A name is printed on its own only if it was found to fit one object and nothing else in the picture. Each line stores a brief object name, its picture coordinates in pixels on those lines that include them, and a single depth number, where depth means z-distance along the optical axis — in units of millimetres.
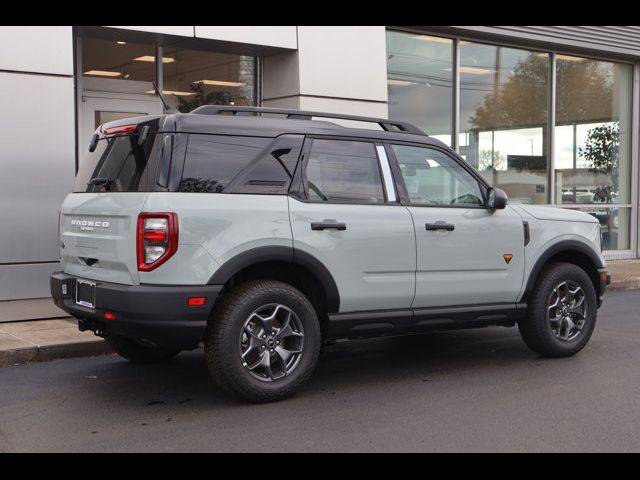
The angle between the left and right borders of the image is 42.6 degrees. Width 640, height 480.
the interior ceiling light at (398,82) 13180
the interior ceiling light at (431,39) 13380
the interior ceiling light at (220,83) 11336
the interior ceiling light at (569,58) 15453
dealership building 8812
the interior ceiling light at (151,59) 10883
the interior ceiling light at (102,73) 10562
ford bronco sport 5363
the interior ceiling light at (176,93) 11117
